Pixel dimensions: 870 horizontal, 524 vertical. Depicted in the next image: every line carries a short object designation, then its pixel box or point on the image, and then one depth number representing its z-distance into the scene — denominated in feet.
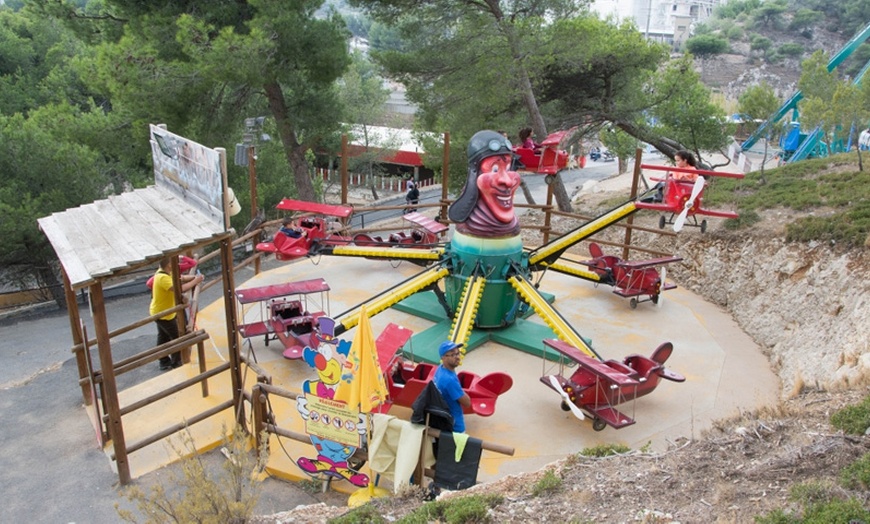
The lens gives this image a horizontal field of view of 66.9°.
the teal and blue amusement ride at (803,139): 86.58
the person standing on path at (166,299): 27.61
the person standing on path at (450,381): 19.51
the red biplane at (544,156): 36.29
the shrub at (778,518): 13.78
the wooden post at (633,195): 39.91
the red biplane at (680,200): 28.50
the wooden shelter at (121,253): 19.39
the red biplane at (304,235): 36.55
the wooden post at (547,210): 43.01
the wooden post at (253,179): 40.65
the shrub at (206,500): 14.28
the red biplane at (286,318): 28.86
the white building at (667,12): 388.10
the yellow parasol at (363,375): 18.53
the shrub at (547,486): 16.63
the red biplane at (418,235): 40.02
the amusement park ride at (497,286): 24.99
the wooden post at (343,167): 42.75
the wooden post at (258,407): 21.50
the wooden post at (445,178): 45.53
